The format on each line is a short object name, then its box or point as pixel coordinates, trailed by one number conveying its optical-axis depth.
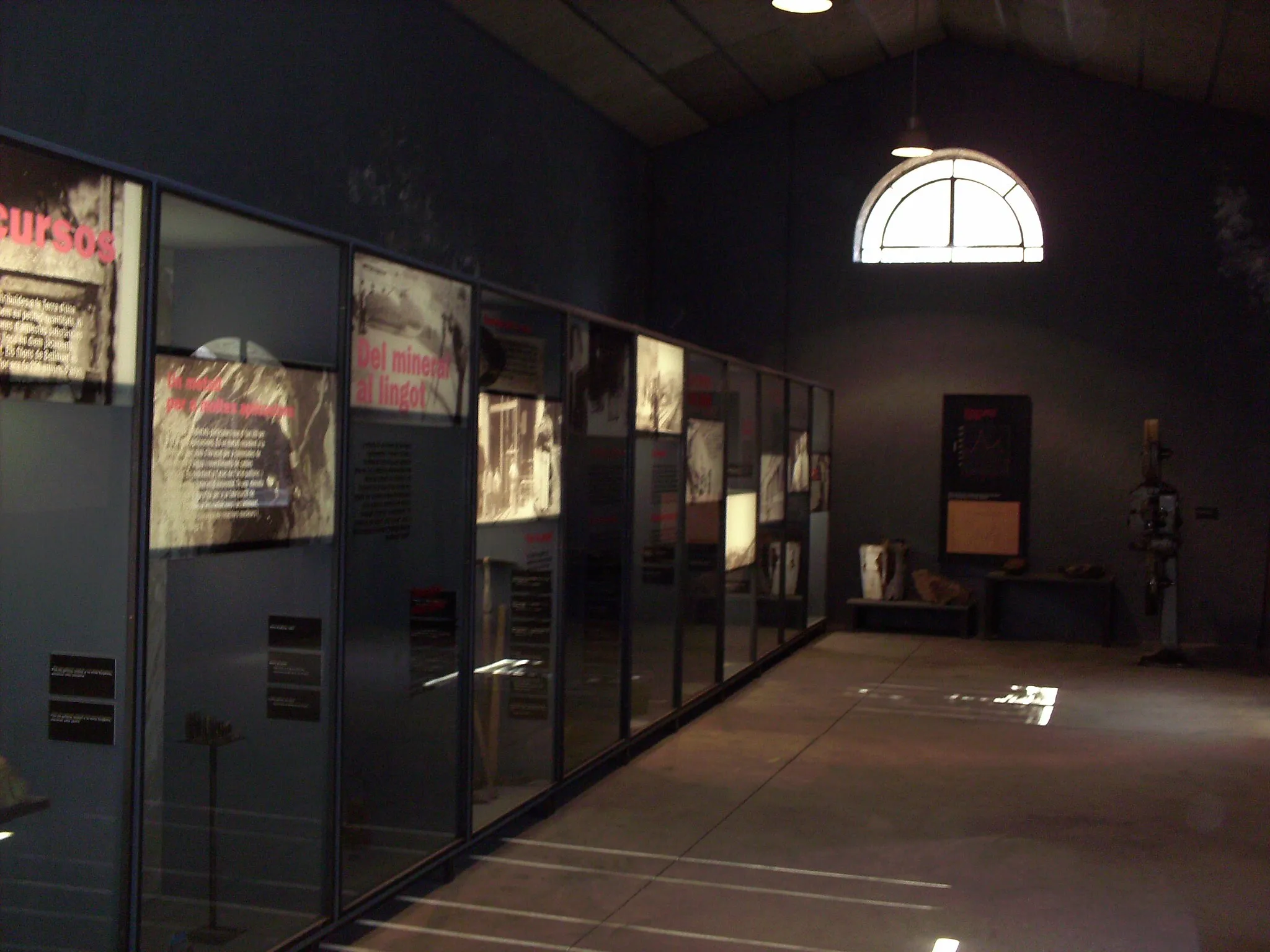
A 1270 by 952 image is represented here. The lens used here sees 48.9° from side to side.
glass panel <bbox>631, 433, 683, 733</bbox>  7.34
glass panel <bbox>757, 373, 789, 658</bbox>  9.99
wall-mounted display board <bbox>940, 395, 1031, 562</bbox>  12.74
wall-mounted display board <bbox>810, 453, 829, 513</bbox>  12.22
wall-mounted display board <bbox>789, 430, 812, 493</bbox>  11.08
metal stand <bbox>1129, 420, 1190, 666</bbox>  11.14
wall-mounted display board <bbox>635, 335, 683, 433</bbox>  7.08
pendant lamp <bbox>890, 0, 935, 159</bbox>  11.28
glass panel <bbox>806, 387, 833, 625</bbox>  12.40
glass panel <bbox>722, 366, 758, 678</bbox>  9.06
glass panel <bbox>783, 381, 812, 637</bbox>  11.07
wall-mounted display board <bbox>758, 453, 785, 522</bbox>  9.95
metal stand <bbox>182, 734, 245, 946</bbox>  3.94
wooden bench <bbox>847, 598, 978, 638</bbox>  12.53
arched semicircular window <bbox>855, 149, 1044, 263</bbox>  12.90
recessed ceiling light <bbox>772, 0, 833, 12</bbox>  8.95
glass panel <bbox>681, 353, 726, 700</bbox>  8.13
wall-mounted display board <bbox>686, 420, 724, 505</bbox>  8.08
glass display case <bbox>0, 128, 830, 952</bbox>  3.26
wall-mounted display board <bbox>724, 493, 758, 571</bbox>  9.02
